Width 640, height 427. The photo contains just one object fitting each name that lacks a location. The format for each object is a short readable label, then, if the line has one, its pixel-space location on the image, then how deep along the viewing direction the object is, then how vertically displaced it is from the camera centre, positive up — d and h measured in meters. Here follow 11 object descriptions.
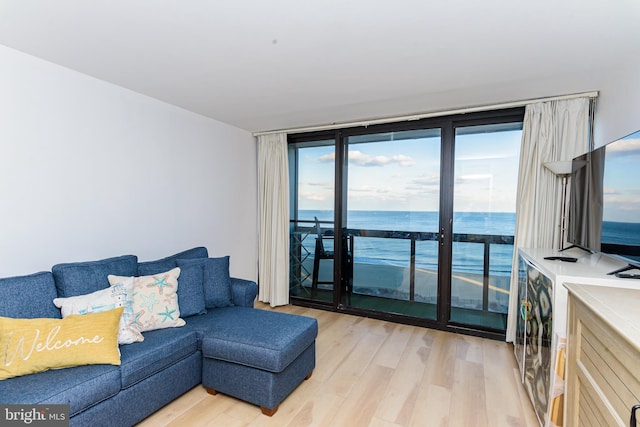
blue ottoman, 1.99 -1.05
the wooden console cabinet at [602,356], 0.99 -0.58
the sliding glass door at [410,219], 3.21 -0.17
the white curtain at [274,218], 4.11 -0.20
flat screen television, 1.56 +0.03
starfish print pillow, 2.19 -0.74
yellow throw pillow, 1.59 -0.78
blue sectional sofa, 1.58 -0.95
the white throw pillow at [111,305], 1.94 -0.67
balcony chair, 3.94 -0.78
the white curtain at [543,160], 2.70 +0.42
